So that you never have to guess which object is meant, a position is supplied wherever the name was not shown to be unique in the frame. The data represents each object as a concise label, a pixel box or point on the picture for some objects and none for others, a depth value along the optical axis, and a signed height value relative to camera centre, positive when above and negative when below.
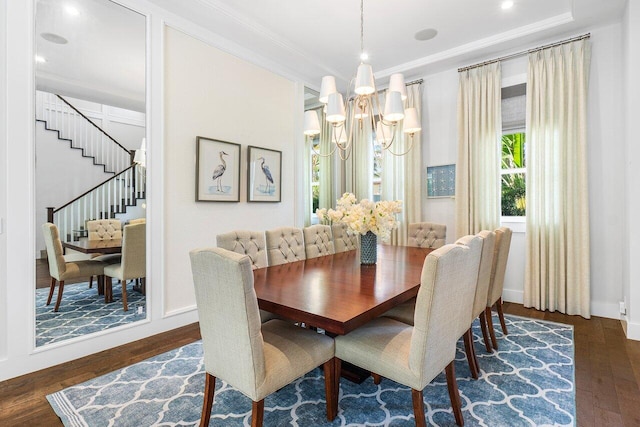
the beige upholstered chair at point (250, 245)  2.33 -0.22
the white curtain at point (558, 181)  3.39 +0.34
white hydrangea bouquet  2.46 -0.01
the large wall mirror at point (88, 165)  2.40 +0.41
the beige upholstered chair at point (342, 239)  3.40 -0.27
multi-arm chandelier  2.44 +0.86
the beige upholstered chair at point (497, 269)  2.56 -0.46
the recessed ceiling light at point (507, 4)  3.05 +1.99
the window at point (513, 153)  4.01 +0.77
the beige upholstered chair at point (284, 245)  2.65 -0.26
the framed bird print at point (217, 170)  3.40 +0.49
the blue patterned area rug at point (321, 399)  1.78 -1.12
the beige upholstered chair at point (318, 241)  2.99 -0.25
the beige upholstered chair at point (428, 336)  1.39 -0.62
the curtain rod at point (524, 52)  3.42 +1.87
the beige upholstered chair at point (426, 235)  3.60 -0.24
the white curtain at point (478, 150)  3.93 +0.79
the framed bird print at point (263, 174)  3.94 +0.51
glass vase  2.50 -0.26
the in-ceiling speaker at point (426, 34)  3.57 +2.02
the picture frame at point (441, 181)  4.37 +0.45
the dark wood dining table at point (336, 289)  1.43 -0.42
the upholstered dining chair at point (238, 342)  1.34 -0.58
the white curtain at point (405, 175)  4.54 +0.56
